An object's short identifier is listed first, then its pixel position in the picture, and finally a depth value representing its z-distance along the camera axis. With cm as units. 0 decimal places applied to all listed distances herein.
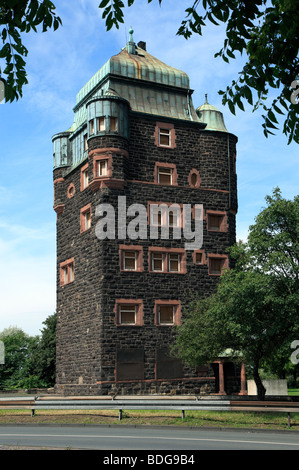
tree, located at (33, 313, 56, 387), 5969
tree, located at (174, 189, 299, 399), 2711
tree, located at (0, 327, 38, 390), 7121
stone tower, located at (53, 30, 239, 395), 4094
